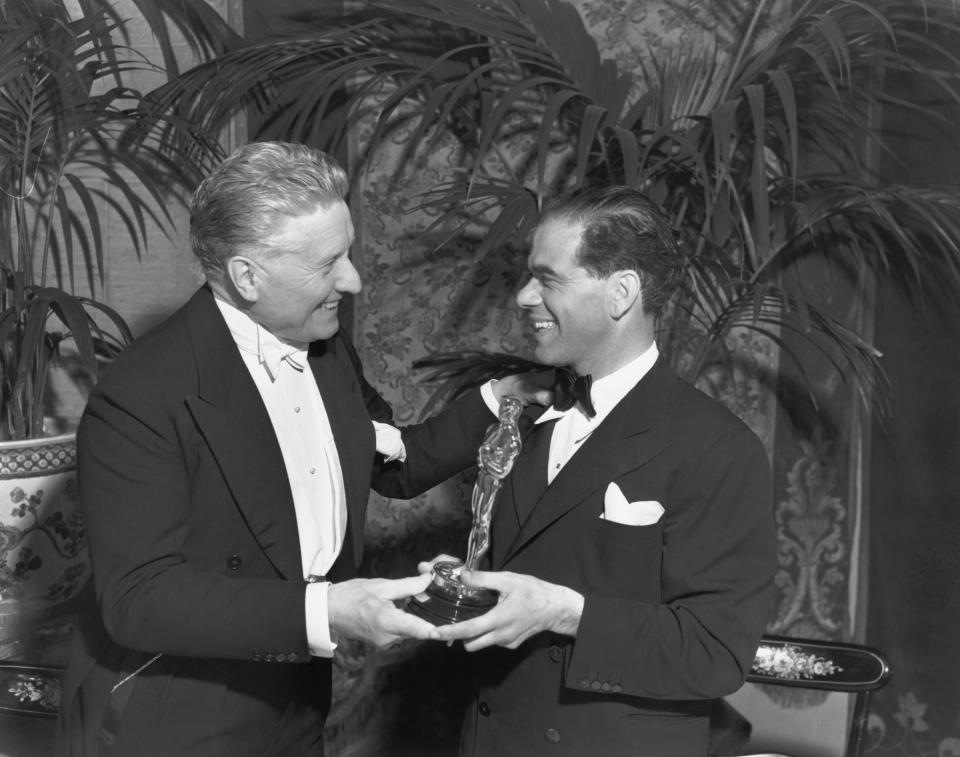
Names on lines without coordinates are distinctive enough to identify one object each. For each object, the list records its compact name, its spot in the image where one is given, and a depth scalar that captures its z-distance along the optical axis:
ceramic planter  2.57
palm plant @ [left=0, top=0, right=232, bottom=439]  2.62
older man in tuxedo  1.68
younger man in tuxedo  1.73
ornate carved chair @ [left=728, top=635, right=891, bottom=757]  2.25
